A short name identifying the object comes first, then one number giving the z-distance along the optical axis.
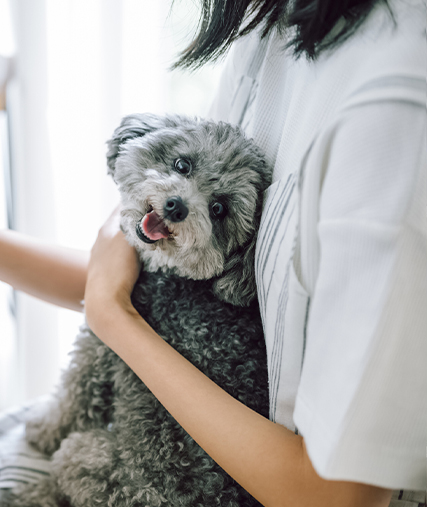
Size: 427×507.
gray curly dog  0.79
